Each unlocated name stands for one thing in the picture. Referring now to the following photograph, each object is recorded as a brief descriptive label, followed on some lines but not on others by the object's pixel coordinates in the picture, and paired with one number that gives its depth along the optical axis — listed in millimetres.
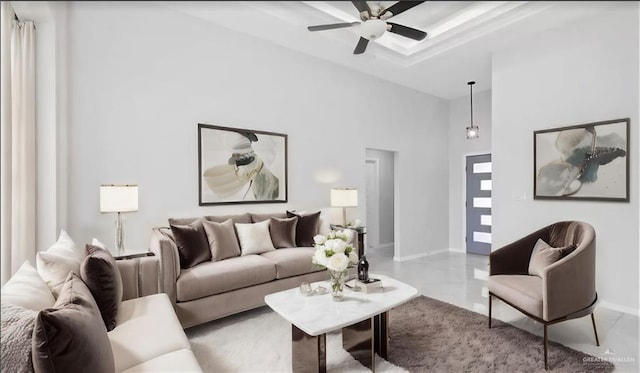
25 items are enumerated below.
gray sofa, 2543
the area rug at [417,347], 2070
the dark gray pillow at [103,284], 1742
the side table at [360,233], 4033
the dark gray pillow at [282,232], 3591
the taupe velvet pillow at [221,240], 3038
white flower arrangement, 2014
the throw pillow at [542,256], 2455
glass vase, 2099
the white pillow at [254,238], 3290
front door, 5496
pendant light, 4845
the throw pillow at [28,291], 1330
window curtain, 2266
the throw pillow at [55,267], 1727
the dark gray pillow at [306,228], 3762
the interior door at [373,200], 6473
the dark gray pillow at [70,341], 1033
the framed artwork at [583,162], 3055
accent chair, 2145
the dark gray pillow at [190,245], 2824
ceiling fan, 2259
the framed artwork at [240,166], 3521
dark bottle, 2305
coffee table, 1841
